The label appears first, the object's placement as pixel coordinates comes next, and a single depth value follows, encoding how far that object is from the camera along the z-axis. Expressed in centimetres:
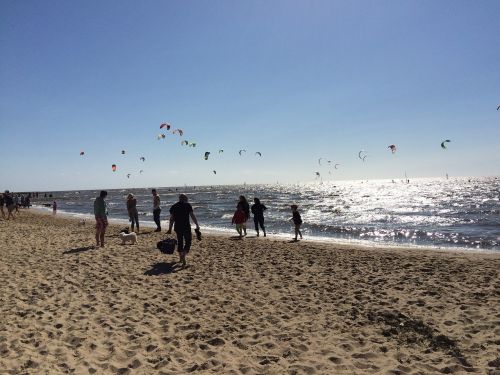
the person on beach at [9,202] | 2536
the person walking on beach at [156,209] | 1625
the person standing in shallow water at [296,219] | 1588
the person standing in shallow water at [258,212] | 1623
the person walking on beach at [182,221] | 941
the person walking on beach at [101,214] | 1175
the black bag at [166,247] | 1022
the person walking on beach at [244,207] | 1568
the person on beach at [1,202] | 2641
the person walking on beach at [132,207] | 1526
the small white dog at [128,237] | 1280
